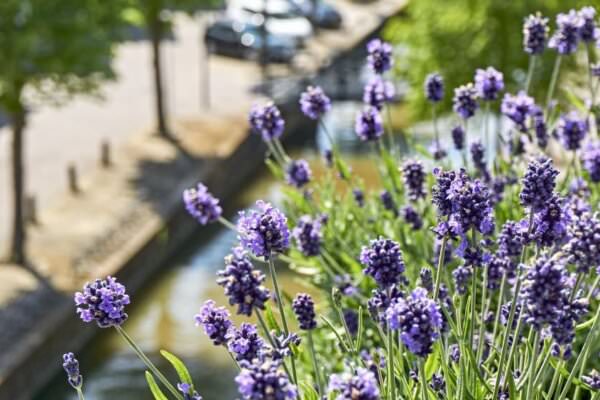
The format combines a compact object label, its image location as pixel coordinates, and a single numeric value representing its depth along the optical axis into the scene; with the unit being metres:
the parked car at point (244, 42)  40.69
